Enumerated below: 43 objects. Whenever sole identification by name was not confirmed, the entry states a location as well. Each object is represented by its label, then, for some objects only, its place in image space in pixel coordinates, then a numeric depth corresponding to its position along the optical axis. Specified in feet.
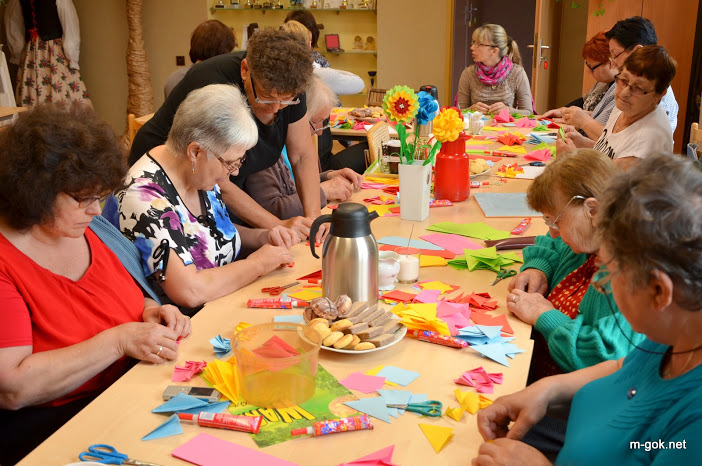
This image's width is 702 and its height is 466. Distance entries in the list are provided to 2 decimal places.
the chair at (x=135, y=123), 12.68
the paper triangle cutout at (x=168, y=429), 4.16
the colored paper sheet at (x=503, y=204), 8.97
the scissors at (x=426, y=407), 4.39
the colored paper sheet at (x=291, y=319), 5.73
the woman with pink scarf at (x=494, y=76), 18.33
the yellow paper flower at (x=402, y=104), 8.40
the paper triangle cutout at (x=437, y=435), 4.07
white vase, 8.46
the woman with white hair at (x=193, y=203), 6.39
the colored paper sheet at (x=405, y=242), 7.68
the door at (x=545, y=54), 21.09
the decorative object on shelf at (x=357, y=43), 24.47
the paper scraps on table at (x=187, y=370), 4.85
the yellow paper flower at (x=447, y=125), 8.56
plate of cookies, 5.13
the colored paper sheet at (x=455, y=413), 4.36
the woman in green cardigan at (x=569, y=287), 5.22
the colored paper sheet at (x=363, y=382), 4.70
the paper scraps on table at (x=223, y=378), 4.61
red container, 9.53
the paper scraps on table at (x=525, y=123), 15.84
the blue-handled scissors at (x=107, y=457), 3.88
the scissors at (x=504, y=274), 6.82
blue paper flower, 8.60
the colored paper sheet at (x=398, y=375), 4.80
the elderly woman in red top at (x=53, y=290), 4.93
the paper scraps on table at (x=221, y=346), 5.22
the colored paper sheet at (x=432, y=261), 7.15
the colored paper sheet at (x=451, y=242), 7.65
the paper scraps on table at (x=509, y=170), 11.19
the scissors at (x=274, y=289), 6.45
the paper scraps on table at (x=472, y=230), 8.05
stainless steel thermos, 5.72
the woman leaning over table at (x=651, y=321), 2.92
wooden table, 4.00
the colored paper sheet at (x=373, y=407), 4.37
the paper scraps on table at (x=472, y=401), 4.45
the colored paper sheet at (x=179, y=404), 4.40
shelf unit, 24.25
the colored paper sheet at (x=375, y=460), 3.89
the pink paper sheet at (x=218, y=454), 3.93
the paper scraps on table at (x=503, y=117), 16.49
